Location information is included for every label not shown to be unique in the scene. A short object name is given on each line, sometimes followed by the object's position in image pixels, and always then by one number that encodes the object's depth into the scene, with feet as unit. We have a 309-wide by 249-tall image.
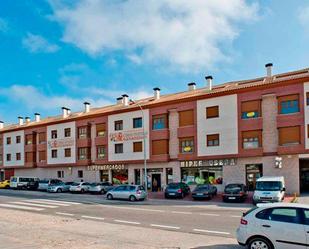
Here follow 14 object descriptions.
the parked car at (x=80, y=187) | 90.88
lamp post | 93.38
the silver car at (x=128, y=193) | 71.42
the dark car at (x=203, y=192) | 70.37
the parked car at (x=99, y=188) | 87.88
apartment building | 72.35
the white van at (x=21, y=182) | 106.85
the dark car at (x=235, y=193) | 65.52
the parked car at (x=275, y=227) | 21.02
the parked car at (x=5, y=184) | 114.53
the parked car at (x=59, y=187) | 95.28
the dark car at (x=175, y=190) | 74.33
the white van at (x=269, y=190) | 58.24
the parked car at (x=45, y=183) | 99.84
